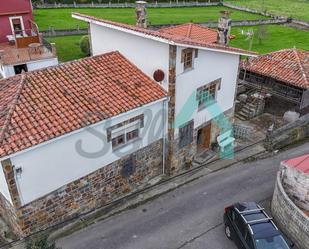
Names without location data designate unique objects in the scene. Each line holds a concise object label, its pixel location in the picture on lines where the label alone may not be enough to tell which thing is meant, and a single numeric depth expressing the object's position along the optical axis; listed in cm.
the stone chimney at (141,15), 1646
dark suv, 1107
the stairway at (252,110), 2091
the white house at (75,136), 1081
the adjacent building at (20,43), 2085
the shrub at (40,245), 1001
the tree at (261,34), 3696
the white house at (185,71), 1343
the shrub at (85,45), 2851
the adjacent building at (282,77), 1905
